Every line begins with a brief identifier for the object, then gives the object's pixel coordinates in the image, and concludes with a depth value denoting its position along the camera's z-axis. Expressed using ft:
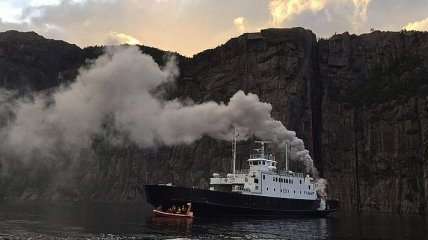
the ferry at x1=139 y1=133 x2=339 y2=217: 250.78
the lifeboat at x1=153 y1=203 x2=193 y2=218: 245.59
